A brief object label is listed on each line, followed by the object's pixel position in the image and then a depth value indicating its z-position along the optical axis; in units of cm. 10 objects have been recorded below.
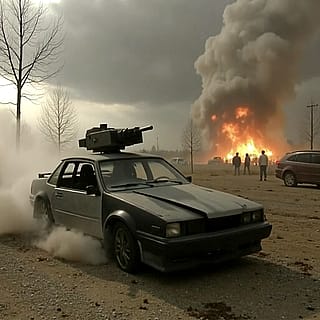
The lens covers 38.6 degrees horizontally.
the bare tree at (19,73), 1390
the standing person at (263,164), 2553
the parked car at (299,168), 1867
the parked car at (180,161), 5878
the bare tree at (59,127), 2372
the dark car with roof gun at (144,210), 515
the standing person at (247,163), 3500
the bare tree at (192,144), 4672
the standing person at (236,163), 3427
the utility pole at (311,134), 4224
